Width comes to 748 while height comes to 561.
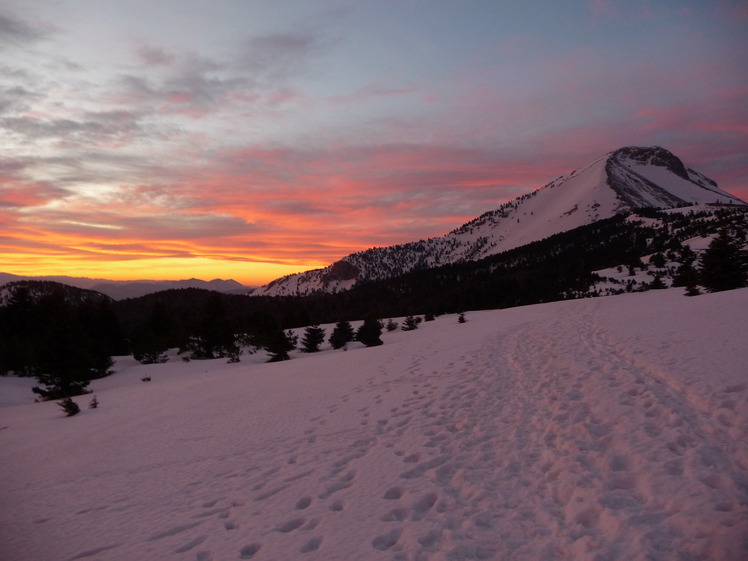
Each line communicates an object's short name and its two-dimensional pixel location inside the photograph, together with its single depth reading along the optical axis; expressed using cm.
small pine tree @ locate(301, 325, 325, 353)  3212
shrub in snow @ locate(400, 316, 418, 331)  3527
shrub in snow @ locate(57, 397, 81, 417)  1357
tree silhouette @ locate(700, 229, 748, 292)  2648
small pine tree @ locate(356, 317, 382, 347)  2791
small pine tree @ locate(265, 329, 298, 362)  2747
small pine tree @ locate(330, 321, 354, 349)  3173
